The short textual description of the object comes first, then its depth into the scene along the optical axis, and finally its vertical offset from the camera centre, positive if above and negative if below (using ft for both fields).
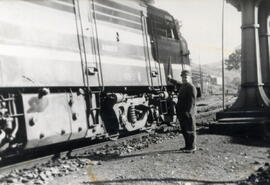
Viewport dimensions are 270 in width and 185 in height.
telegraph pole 79.71 +5.66
